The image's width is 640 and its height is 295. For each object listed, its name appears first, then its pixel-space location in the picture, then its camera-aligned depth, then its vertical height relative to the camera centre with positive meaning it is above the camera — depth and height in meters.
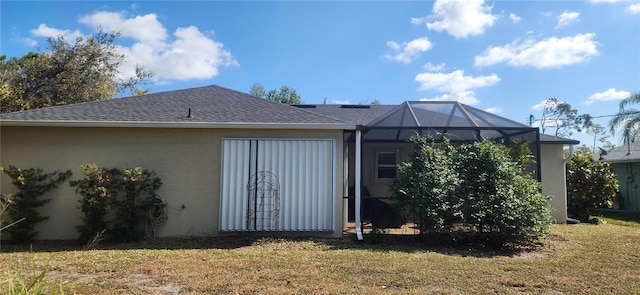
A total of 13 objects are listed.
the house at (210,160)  7.71 +0.42
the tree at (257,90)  35.53 +8.95
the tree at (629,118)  20.42 +3.80
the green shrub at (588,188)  11.31 -0.12
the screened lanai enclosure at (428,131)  8.27 +1.24
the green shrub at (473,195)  6.84 -0.24
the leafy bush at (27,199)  7.21 -0.40
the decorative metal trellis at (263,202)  7.75 -0.45
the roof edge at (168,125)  7.46 +1.15
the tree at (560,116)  34.78 +6.46
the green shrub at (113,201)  7.08 -0.43
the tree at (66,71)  17.06 +5.27
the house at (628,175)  15.81 +0.42
